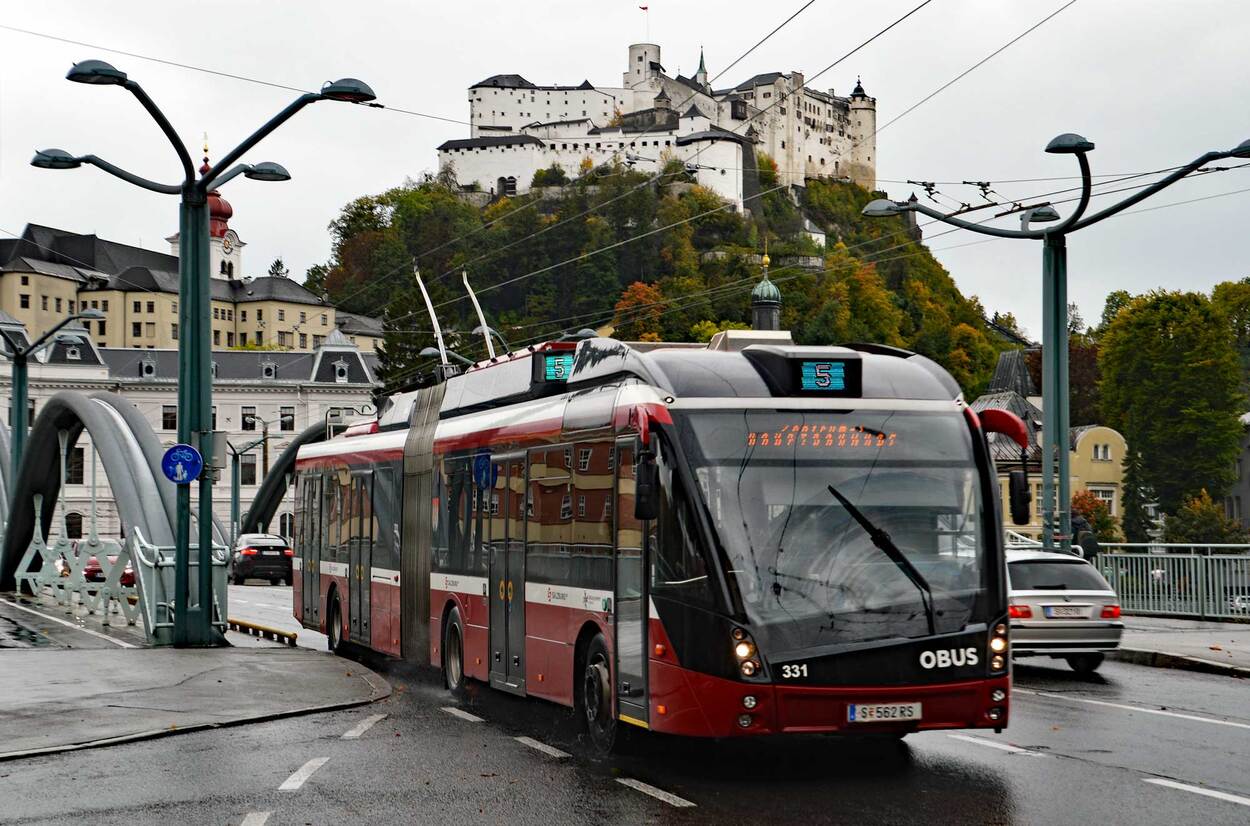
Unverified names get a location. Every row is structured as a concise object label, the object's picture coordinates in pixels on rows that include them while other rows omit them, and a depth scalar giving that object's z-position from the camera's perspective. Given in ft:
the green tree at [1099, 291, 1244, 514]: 275.80
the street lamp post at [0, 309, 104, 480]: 126.21
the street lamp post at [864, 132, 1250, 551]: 79.05
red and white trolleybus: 34.58
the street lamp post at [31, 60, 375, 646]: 71.77
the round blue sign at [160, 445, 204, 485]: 70.18
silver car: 59.98
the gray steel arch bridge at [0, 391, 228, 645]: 77.46
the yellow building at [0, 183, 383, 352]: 468.34
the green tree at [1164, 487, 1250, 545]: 267.80
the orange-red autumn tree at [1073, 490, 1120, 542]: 301.02
